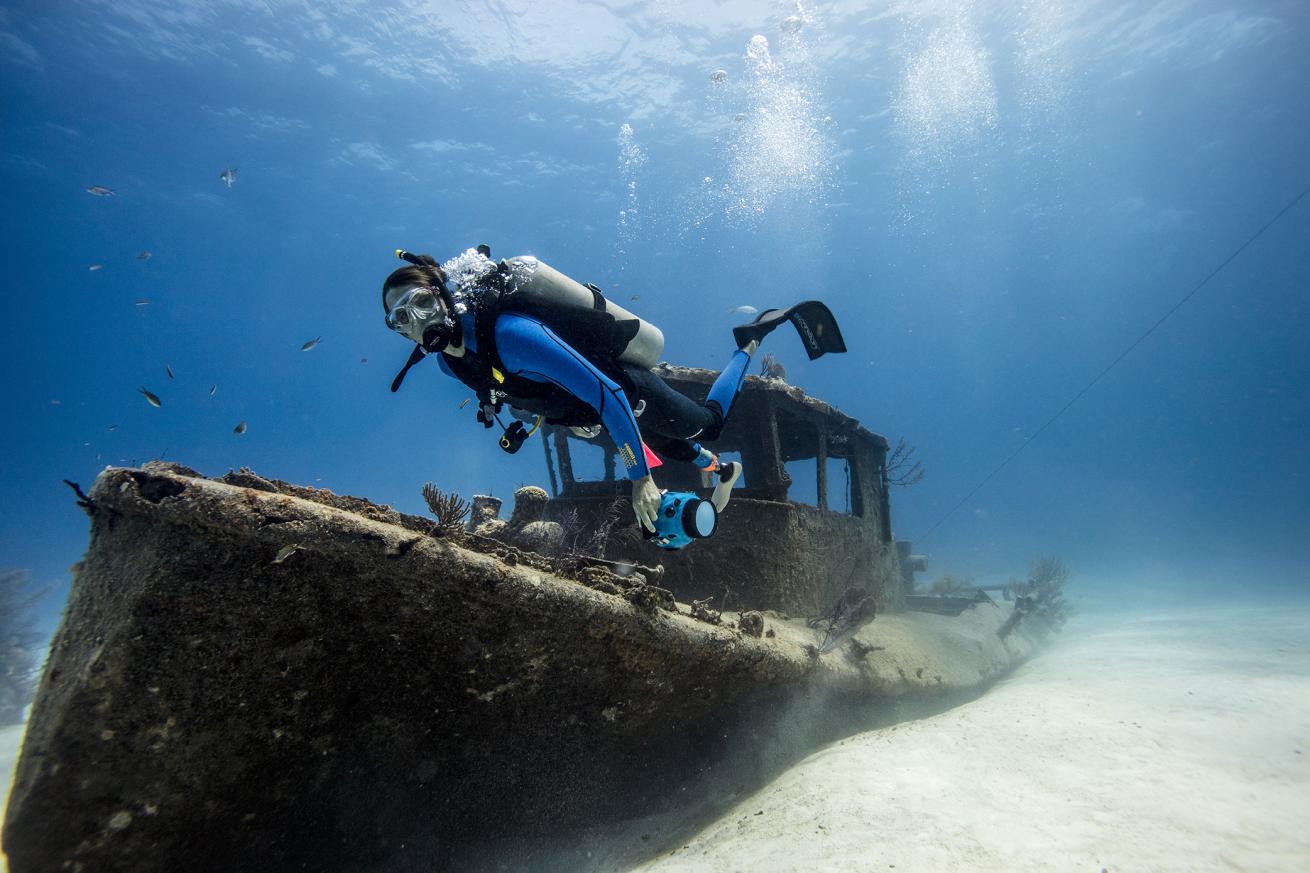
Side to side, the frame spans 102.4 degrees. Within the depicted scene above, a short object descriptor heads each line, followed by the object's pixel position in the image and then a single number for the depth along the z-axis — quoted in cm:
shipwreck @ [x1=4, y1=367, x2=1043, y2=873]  206
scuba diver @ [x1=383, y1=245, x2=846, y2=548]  320
